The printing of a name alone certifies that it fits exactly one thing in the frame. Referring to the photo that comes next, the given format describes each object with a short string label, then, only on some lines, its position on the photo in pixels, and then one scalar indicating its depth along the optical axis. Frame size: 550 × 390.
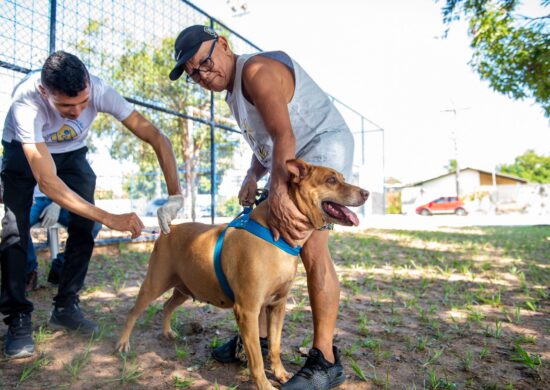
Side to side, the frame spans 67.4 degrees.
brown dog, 2.16
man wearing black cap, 2.16
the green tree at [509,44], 6.57
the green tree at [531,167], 64.62
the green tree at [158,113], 6.73
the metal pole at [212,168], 7.48
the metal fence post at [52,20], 4.99
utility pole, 37.81
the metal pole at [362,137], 18.47
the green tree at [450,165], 79.32
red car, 34.31
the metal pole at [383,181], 19.59
